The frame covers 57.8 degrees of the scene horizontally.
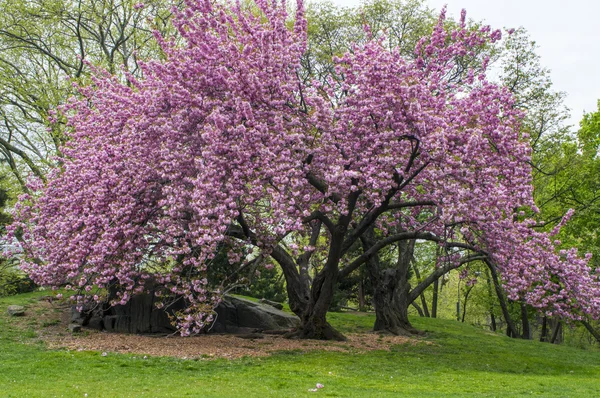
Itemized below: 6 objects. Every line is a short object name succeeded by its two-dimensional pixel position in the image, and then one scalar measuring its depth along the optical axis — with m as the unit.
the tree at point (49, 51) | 32.34
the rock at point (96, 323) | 21.69
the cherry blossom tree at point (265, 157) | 15.27
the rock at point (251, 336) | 21.33
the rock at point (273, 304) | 28.72
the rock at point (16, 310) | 22.69
